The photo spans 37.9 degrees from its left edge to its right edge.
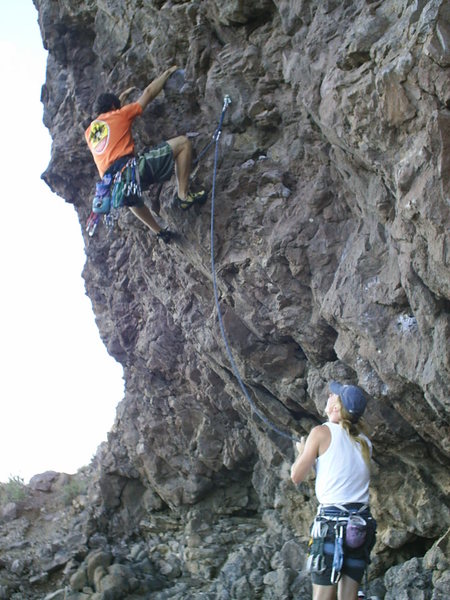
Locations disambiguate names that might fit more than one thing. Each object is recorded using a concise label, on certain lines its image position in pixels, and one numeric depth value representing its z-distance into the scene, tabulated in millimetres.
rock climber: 7004
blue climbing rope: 6715
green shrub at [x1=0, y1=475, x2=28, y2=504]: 13641
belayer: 4582
